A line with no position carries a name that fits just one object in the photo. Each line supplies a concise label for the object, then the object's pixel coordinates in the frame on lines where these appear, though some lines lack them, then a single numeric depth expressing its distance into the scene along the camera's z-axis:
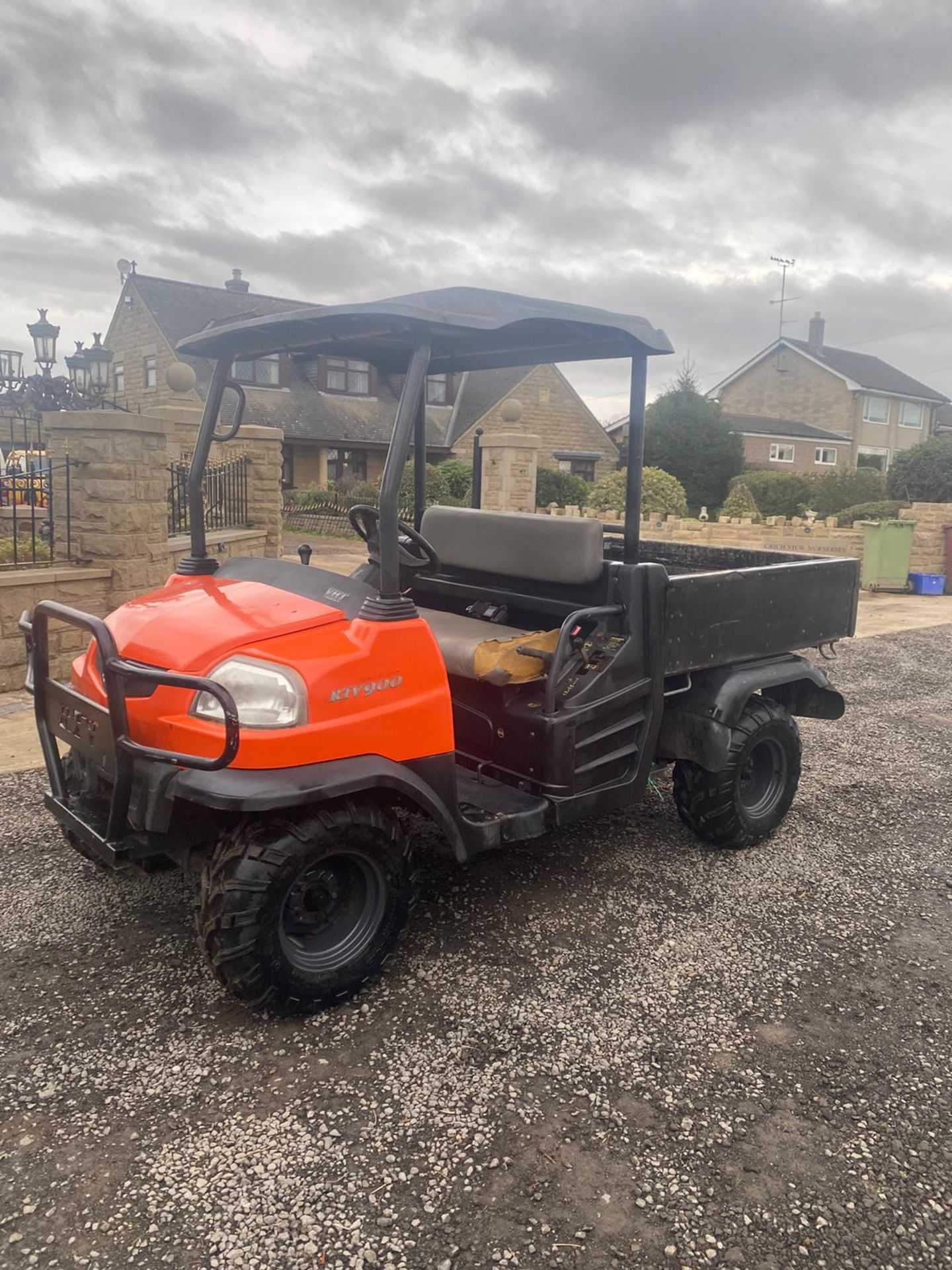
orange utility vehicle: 2.82
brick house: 41.66
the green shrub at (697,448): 31.75
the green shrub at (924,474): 21.22
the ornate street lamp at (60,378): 13.48
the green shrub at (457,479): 23.80
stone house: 28.92
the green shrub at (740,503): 23.59
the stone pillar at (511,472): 16.03
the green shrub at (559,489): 24.75
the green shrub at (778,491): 27.50
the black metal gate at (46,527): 7.31
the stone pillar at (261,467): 11.88
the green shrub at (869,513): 18.53
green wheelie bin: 15.54
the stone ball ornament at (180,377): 16.41
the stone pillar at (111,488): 7.46
